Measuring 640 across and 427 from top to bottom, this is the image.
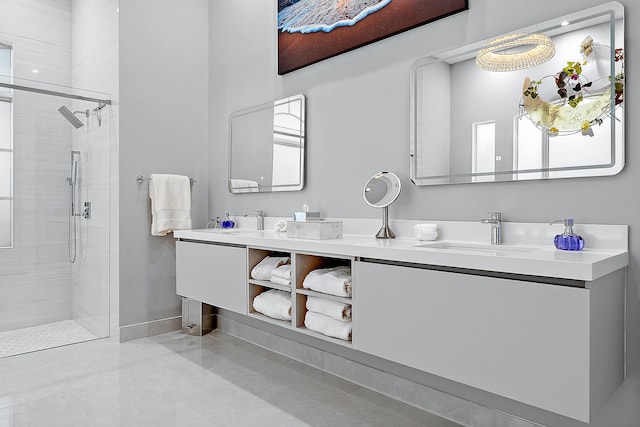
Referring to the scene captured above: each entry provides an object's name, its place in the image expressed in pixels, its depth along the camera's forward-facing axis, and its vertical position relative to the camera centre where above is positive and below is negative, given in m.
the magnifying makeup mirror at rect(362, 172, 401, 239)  2.13 +0.08
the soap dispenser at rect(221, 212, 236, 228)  3.17 -0.10
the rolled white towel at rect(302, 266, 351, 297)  1.84 -0.31
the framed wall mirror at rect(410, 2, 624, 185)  1.55 +0.43
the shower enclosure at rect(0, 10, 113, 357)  2.90 +0.01
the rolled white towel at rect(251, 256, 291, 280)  2.24 -0.29
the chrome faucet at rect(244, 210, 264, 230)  2.97 -0.06
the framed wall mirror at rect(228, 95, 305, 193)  2.73 +0.43
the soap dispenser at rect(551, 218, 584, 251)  1.52 -0.11
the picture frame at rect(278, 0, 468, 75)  2.09 +1.01
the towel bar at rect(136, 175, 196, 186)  3.13 +0.23
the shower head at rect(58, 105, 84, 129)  3.08 +0.67
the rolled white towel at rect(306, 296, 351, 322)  1.86 -0.43
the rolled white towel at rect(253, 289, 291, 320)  2.11 -0.47
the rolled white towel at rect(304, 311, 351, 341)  1.85 -0.51
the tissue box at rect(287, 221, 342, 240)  2.06 -0.09
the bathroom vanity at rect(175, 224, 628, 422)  1.21 -0.33
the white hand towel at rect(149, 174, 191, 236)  3.10 +0.05
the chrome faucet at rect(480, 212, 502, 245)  1.77 -0.07
